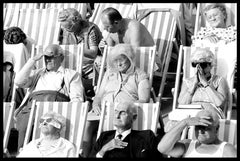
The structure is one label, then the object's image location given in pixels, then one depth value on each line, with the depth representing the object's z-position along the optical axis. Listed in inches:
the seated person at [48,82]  752.8
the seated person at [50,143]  662.7
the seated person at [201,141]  617.1
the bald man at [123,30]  796.1
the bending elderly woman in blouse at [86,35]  816.5
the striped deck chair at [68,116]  698.2
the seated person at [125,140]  649.3
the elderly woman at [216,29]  785.5
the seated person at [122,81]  736.4
